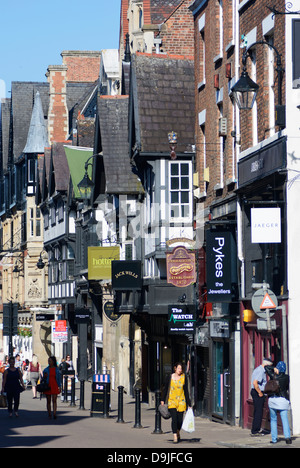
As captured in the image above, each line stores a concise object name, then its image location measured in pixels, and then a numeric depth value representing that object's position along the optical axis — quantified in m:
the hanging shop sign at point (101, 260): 40.38
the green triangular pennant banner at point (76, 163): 50.44
